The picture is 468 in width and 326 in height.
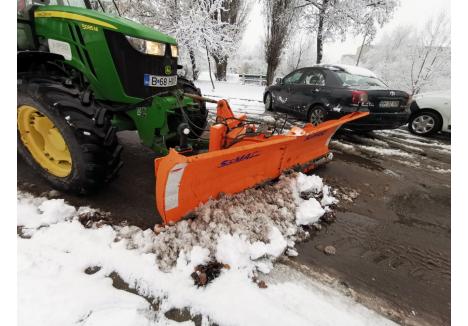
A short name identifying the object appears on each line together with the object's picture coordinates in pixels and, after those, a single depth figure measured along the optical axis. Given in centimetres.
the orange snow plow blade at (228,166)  222
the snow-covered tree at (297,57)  2914
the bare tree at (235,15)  1767
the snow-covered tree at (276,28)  1631
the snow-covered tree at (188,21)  1468
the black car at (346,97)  568
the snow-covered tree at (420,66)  1945
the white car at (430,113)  676
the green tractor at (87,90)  254
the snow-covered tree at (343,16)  1492
